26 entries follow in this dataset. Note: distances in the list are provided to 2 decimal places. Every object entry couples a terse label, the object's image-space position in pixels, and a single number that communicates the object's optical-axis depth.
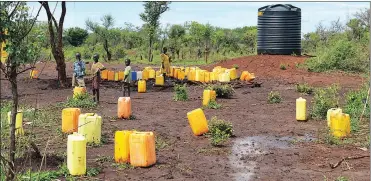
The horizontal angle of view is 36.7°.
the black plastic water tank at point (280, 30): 26.17
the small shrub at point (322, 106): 11.38
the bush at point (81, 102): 13.60
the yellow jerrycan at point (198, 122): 9.72
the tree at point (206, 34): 39.38
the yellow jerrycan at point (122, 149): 7.72
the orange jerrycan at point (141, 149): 7.52
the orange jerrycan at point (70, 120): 9.81
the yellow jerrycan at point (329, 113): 9.69
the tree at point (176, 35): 39.16
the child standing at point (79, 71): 14.77
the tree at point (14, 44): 5.07
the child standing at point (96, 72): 13.66
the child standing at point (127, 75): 14.27
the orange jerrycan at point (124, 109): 11.71
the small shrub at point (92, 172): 7.11
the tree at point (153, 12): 36.81
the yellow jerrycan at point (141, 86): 17.83
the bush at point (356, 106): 10.57
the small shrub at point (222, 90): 15.16
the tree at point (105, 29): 38.31
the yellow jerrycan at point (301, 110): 11.11
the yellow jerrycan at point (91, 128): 8.77
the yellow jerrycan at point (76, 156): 6.97
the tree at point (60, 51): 18.23
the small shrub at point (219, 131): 9.34
